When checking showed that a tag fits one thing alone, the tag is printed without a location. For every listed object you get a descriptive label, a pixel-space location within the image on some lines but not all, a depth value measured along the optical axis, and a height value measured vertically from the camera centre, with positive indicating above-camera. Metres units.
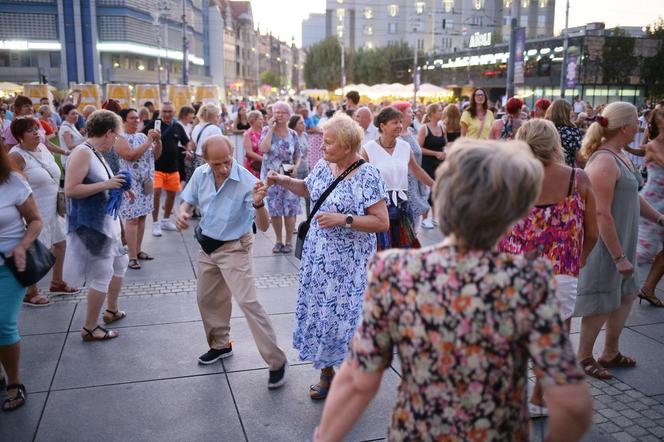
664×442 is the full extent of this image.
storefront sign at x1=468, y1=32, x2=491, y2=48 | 56.44 +7.28
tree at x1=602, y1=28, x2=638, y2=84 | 36.72 +3.58
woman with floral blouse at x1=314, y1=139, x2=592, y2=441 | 1.61 -0.60
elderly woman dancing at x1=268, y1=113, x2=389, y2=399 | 3.81 -0.89
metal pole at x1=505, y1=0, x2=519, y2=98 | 16.19 +1.91
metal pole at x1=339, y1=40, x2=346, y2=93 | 65.12 +6.36
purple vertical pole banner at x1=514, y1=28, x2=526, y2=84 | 15.72 +1.62
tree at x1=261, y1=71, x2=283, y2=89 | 120.06 +7.25
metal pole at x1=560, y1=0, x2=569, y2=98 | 28.75 +2.91
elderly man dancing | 4.23 -0.80
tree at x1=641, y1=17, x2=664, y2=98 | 34.56 +2.76
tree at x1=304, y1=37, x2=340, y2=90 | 72.88 +6.19
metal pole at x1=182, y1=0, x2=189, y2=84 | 40.63 +4.03
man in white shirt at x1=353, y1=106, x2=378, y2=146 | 8.24 -0.04
